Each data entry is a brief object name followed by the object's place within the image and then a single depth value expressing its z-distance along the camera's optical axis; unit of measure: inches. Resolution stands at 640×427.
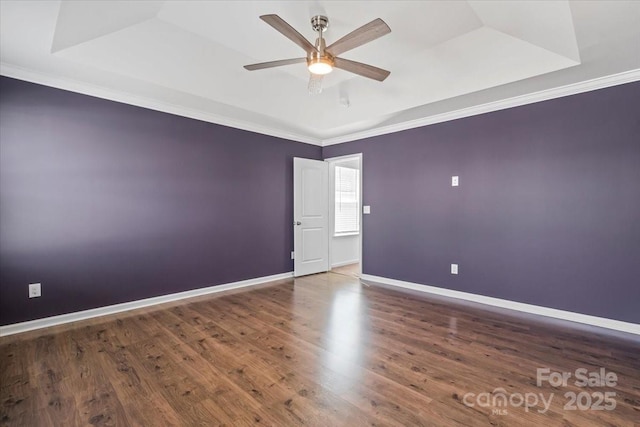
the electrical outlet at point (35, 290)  115.4
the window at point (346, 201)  249.3
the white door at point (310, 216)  204.7
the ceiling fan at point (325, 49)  71.0
